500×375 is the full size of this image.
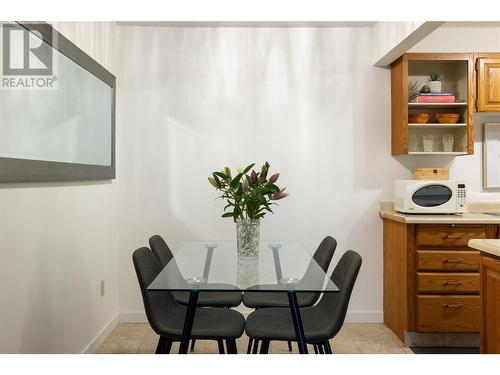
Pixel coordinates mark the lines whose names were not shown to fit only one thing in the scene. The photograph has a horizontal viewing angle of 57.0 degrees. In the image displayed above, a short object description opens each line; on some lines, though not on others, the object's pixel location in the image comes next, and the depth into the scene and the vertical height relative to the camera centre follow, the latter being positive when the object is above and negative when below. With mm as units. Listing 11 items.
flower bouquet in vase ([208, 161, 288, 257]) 2318 -43
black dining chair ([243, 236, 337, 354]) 2689 -676
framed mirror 1896 +415
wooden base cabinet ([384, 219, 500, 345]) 3096 -613
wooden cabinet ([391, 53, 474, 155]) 3438 +613
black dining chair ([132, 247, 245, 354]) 2088 -643
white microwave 3342 -72
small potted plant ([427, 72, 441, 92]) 3477 +782
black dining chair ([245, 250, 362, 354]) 2023 -644
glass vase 2395 -260
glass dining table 1842 -392
